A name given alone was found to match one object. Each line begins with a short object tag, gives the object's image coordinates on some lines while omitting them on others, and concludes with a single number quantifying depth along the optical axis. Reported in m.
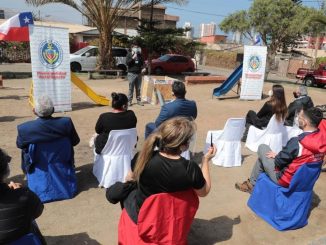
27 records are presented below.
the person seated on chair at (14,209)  2.24
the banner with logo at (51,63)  8.13
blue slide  12.57
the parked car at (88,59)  18.95
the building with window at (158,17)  18.98
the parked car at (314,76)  20.30
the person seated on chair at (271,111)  5.81
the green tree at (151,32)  18.38
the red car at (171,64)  20.52
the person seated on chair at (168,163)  2.49
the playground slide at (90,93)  9.61
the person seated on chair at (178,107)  4.93
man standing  10.21
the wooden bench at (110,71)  17.16
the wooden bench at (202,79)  15.71
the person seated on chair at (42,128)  3.84
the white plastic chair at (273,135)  6.08
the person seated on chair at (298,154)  3.61
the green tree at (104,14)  16.70
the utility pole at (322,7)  20.20
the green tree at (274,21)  19.08
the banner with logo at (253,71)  12.30
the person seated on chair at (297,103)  6.36
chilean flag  8.54
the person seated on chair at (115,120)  4.36
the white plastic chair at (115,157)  4.42
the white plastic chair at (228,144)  5.69
